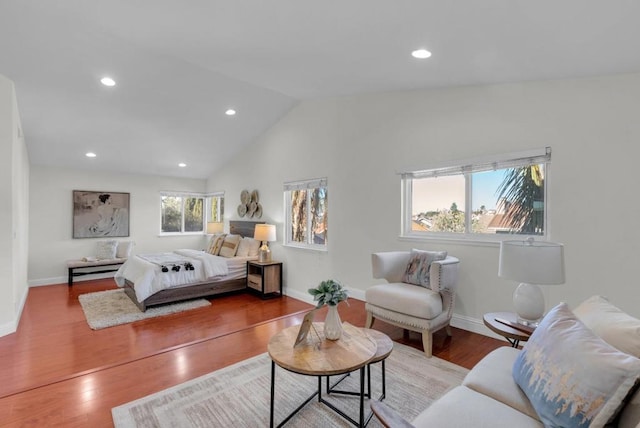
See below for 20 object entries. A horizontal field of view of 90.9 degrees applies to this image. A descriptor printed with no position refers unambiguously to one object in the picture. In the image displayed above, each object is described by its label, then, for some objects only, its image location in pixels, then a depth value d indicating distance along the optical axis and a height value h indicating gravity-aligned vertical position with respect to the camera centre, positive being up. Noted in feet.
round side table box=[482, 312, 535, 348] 6.62 -2.43
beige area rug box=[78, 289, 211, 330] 12.51 -4.35
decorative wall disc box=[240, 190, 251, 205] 19.58 +1.01
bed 13.93 -3.10
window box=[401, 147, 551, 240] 9.64 +0.67
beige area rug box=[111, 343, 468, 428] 6.30 -4.12
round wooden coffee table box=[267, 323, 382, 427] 5.39 -2.60
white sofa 3.41 -2.58
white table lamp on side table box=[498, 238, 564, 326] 6.73 -1.14
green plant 6.38 -1.62
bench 18.60 -3.45
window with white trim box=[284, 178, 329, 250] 15.58 +0.05
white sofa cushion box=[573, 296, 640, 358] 3.87 -1.45
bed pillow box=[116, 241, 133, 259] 20.61 -2.51
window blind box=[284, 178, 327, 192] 15.19 +1.51
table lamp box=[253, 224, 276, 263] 16.83 -1.20
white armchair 9.03 -2.54
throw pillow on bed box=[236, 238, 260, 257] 18.07 -2.01
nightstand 16.05 -3.37
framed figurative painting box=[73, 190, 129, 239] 19.90 -0.23
